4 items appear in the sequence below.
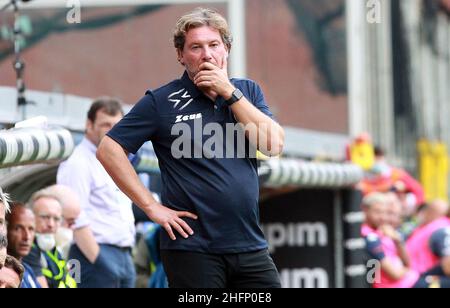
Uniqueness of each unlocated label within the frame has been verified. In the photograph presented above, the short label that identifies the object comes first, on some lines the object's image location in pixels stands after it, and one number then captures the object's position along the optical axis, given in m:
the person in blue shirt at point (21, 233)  12.45
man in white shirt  14.05
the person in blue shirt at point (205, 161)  10.12
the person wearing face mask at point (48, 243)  13.47
